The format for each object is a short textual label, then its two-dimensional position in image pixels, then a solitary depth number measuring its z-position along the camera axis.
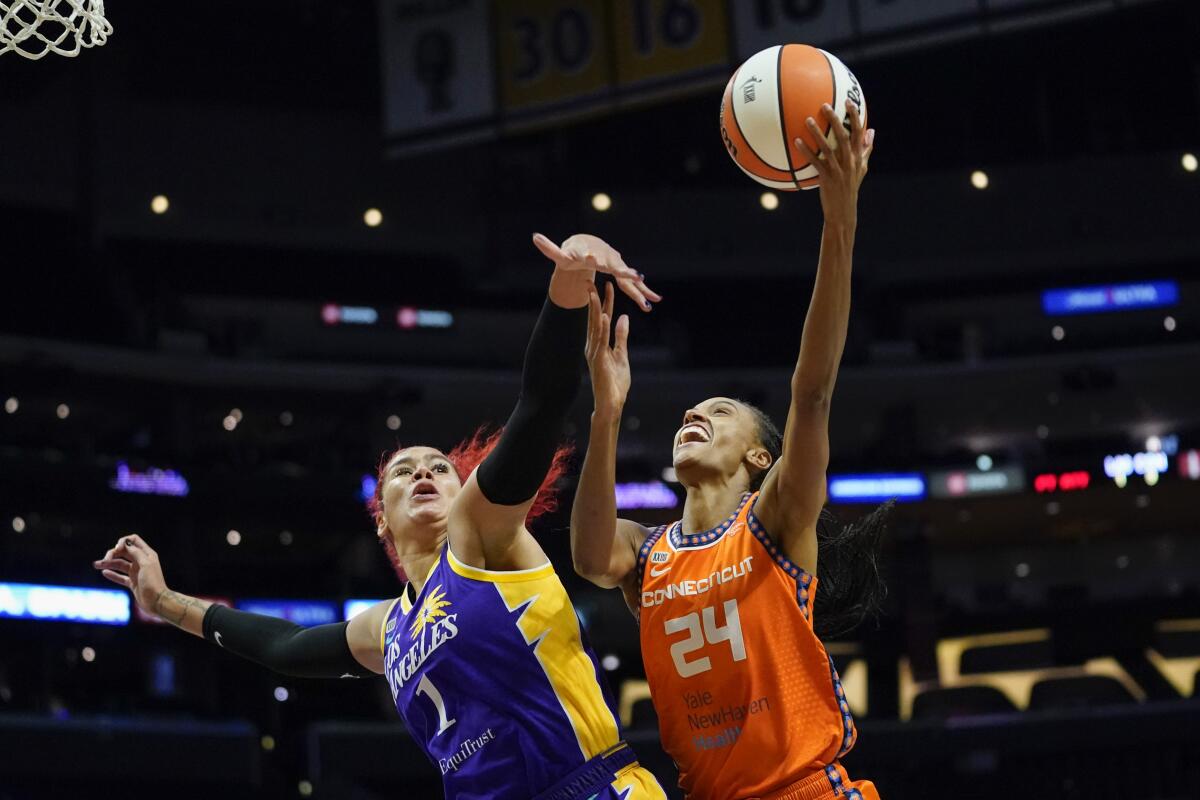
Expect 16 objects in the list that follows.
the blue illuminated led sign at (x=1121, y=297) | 26.03
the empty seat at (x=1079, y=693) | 20.69
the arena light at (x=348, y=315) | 25.12
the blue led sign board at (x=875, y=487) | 25.02
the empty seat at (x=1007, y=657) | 23.11
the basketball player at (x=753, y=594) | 4.03
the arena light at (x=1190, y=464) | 24.59
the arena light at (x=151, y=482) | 22.08
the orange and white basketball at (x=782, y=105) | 4.29
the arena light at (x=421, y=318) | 25.52
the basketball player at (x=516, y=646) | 3.60
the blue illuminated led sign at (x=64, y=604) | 19.88
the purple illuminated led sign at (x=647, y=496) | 24.72
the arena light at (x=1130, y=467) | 24.83
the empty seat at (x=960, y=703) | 20.98
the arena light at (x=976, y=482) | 25.00
